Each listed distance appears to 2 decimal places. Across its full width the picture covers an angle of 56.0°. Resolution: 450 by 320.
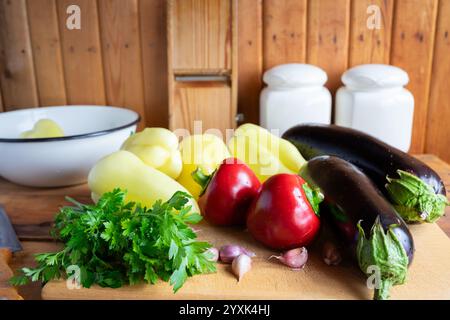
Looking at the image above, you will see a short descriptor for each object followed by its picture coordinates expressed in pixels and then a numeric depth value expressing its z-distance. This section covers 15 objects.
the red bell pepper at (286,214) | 0.56
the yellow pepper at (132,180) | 0.65
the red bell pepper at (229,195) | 0.64
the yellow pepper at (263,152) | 0.81
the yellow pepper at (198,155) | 0.76
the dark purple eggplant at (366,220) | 0.47
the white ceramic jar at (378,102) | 0.95
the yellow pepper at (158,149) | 0.74
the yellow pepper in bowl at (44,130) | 0.87
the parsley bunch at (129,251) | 0.50
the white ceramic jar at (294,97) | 0.96
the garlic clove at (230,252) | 0.56
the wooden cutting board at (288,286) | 0.49
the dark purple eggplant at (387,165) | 0.60
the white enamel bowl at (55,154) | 0.77
